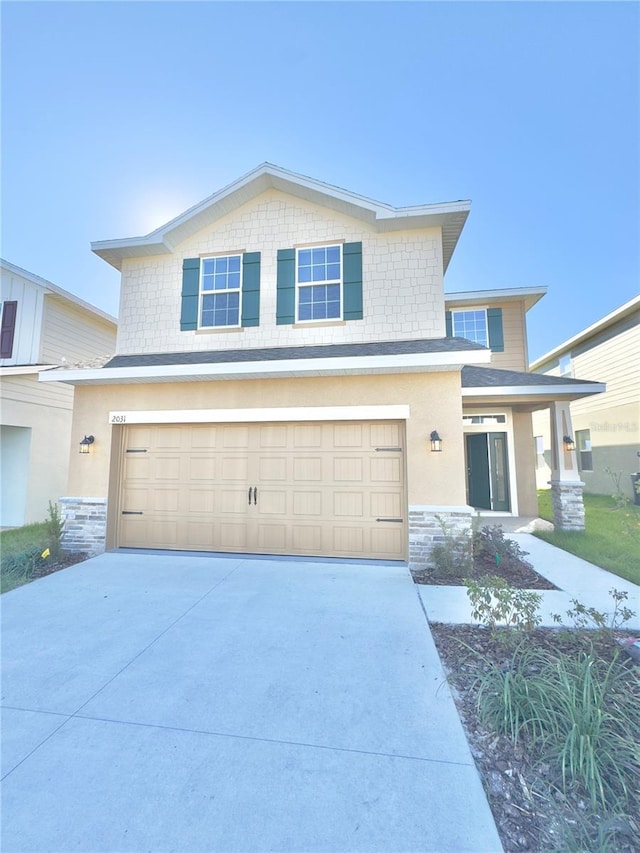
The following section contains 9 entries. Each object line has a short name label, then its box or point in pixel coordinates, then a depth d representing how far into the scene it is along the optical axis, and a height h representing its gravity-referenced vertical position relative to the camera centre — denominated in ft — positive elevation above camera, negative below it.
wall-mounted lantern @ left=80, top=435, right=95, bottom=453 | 23.17 +1.54
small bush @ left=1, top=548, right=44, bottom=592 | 18.39 -5.14
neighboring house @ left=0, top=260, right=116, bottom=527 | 32.22 +5.65
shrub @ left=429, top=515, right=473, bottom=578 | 19.06 -4.29
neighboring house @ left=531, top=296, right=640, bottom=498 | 45.62 +9.06
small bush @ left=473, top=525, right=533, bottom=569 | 20.63 -4.53
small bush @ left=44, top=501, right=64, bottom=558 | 21.81 -3.81
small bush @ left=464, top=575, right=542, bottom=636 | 11.49 -4.21
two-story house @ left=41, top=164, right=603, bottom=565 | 20.56 +5.05
